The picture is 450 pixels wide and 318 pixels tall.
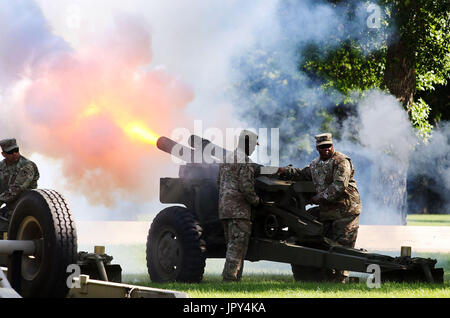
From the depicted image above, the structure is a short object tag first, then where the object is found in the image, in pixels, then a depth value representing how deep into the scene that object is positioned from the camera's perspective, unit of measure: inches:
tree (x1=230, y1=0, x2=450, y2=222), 915.4
